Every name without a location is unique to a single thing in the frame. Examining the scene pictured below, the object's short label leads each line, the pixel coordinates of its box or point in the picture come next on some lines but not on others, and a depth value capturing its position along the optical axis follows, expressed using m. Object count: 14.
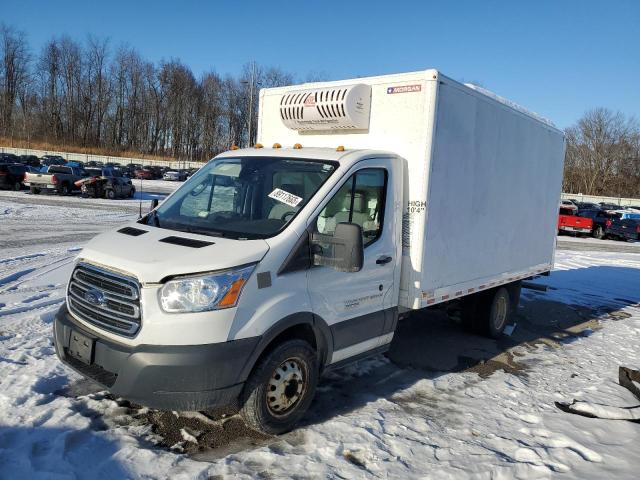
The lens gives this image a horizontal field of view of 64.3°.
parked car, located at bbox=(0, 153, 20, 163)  48.47
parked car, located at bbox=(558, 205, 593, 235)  28.88
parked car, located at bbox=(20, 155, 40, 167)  50.80
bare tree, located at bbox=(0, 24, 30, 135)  84.12
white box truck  3.46
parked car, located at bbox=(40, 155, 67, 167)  53.04
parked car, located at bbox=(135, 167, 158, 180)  53.67
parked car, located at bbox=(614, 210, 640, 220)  30.48
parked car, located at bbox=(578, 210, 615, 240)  29.84
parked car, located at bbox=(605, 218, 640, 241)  29.20
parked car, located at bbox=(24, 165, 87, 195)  26.94
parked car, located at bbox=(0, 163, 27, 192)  28.44
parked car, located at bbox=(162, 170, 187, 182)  57.00
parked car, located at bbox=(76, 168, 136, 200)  28.33
